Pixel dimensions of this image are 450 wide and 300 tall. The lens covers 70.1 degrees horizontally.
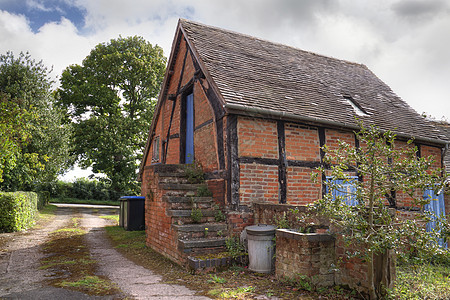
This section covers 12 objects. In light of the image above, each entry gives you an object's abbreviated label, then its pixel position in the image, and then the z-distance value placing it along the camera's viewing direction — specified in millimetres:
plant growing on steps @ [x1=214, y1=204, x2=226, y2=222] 7188
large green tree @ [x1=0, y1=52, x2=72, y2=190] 16562
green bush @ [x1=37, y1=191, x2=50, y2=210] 19966
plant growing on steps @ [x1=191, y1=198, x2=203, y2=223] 6941
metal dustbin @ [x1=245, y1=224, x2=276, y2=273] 5914
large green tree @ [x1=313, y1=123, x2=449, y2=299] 3928
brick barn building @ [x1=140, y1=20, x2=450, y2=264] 7230
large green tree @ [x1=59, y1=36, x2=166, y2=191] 22812
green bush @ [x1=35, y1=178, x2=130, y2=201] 32531
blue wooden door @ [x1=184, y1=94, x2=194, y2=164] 9930
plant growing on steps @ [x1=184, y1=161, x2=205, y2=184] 8383
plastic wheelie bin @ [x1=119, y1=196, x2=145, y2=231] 12172
